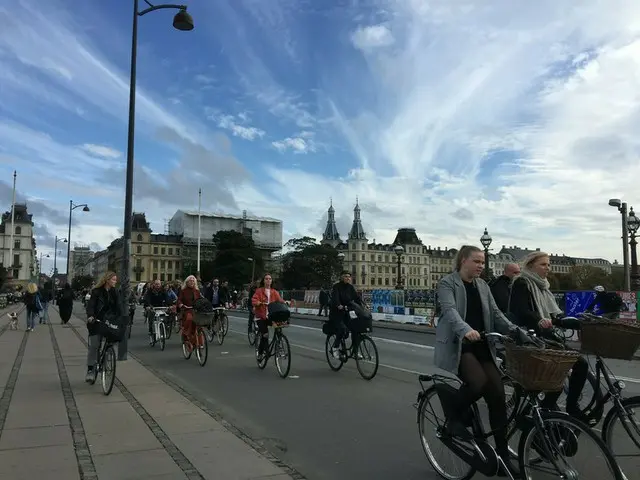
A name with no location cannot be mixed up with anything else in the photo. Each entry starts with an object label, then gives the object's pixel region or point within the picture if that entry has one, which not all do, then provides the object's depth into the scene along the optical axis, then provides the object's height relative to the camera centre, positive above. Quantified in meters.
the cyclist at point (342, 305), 10.59 -0.28
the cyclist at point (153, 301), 17.05 -0.34
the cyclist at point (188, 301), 12.93 -0.26
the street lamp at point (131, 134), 12.62 +3.48
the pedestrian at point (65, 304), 22.70 -0.57
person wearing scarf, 4.97 -0.14
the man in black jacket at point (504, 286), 6.41 +0.04
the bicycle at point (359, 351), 10.27 -1.12
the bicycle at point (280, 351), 10.43 -1.15
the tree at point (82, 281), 140.12 +2.03
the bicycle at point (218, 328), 16.98 -1.12
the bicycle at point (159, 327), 15.53 -1.01
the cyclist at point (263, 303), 11.34 -0.27
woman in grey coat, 4.23 -0.37
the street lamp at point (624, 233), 22.12 +2.24
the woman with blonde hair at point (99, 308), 9.01 -0.29
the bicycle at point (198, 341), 12.16 -1.13
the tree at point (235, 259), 110.31 +5.86
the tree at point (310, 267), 129.88 +5.17
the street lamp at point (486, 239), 28.25 +2.46
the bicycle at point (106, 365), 8.55 -1.14
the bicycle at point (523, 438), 3.70 -1.01
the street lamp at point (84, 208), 45.31 +6.29
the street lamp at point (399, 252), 38.27 +2.47
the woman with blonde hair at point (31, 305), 20.81 -0.56
